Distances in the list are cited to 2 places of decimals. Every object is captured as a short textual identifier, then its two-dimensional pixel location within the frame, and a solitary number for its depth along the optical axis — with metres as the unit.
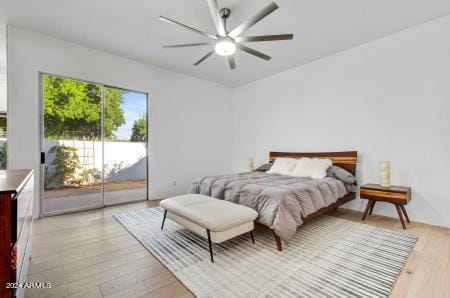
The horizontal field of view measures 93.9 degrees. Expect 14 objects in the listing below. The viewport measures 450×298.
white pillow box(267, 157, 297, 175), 4.24
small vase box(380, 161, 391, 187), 3.25
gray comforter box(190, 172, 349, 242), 2.45
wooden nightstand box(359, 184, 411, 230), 2.97
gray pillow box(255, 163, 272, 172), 4.77
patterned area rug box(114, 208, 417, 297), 1.77
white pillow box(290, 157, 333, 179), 3.79
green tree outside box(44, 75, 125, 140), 3.72
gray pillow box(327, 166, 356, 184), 3.66
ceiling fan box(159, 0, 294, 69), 2.21
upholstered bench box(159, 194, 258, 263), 2.23
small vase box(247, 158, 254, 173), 5.02
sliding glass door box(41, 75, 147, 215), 3.75
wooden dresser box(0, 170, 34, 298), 0.91
